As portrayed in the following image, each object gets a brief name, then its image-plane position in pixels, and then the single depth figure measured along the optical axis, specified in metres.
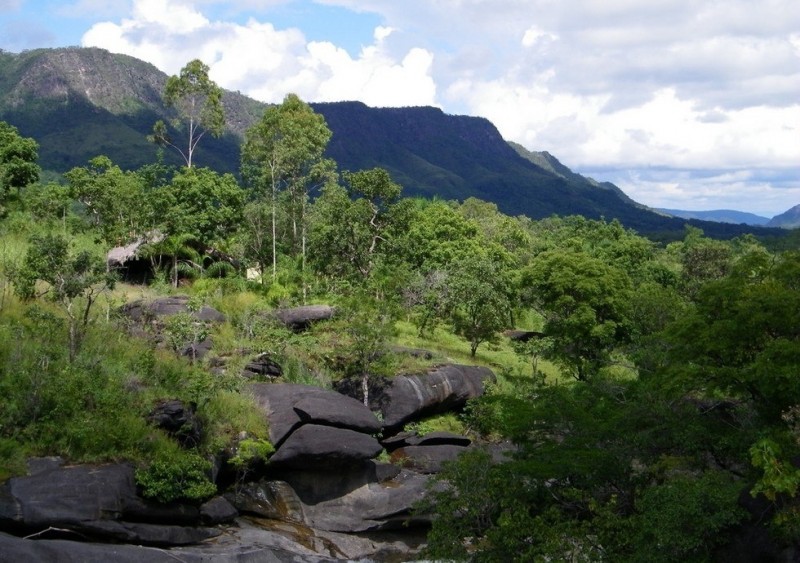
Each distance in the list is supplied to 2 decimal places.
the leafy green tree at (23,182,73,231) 38.66
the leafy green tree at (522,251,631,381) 32.09
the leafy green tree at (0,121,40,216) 42.94
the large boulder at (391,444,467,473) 23.31
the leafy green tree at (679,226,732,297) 55.00
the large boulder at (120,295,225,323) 25.11
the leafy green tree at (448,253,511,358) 33.91
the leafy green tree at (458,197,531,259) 59.72
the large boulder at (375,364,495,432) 25.55
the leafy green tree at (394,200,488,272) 41.38
